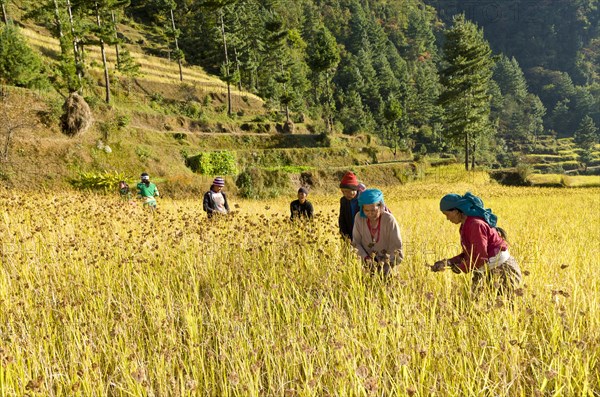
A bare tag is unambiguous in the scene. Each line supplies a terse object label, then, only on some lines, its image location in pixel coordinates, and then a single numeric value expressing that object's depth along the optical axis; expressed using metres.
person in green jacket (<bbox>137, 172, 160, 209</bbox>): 9.48
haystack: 20.20
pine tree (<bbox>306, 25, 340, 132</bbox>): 45.12
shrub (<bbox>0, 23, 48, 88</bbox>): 22.19
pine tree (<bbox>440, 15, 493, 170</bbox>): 37.28
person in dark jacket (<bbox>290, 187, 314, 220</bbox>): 6.43
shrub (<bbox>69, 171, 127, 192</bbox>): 17.42
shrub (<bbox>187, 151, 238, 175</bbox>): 26.95
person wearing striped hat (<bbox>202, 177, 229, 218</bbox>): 7.44
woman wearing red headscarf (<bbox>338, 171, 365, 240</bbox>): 4.90
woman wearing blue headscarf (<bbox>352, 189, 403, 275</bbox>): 3.57
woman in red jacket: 3.12
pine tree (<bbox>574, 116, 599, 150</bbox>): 97.25
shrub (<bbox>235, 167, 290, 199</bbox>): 23.44
